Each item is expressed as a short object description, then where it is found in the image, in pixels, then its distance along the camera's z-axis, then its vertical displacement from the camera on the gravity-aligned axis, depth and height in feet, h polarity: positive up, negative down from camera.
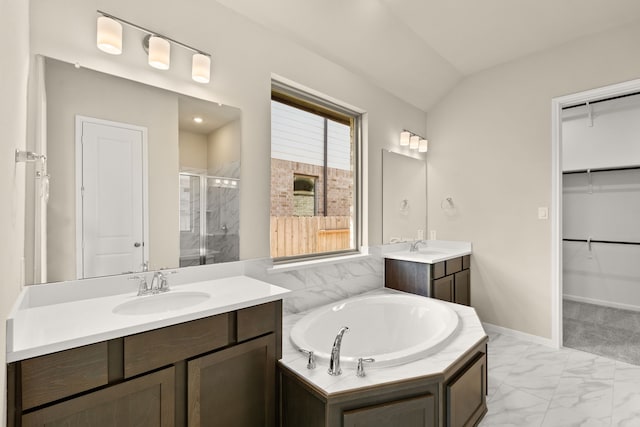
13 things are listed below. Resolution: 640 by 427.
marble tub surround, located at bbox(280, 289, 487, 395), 4.45 -2.45
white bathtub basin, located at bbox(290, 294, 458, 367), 6.69 -2.61
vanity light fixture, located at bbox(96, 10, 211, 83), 4.74 +2.82
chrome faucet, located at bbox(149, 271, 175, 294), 5.16 -1.20
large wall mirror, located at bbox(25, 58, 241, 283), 4.51 +0.58
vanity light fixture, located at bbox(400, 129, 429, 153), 10.69 +2.61
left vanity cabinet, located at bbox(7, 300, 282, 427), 3.20 -2.03
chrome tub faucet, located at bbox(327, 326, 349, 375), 4.68 -2.26
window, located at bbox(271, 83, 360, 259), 7.88 +1.07
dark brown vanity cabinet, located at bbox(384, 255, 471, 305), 8.94 -2.00
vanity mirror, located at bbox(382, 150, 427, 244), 10.15 +0.58
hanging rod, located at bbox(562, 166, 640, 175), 11.75 +1.78
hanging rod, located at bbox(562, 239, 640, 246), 12.05 -1.14
